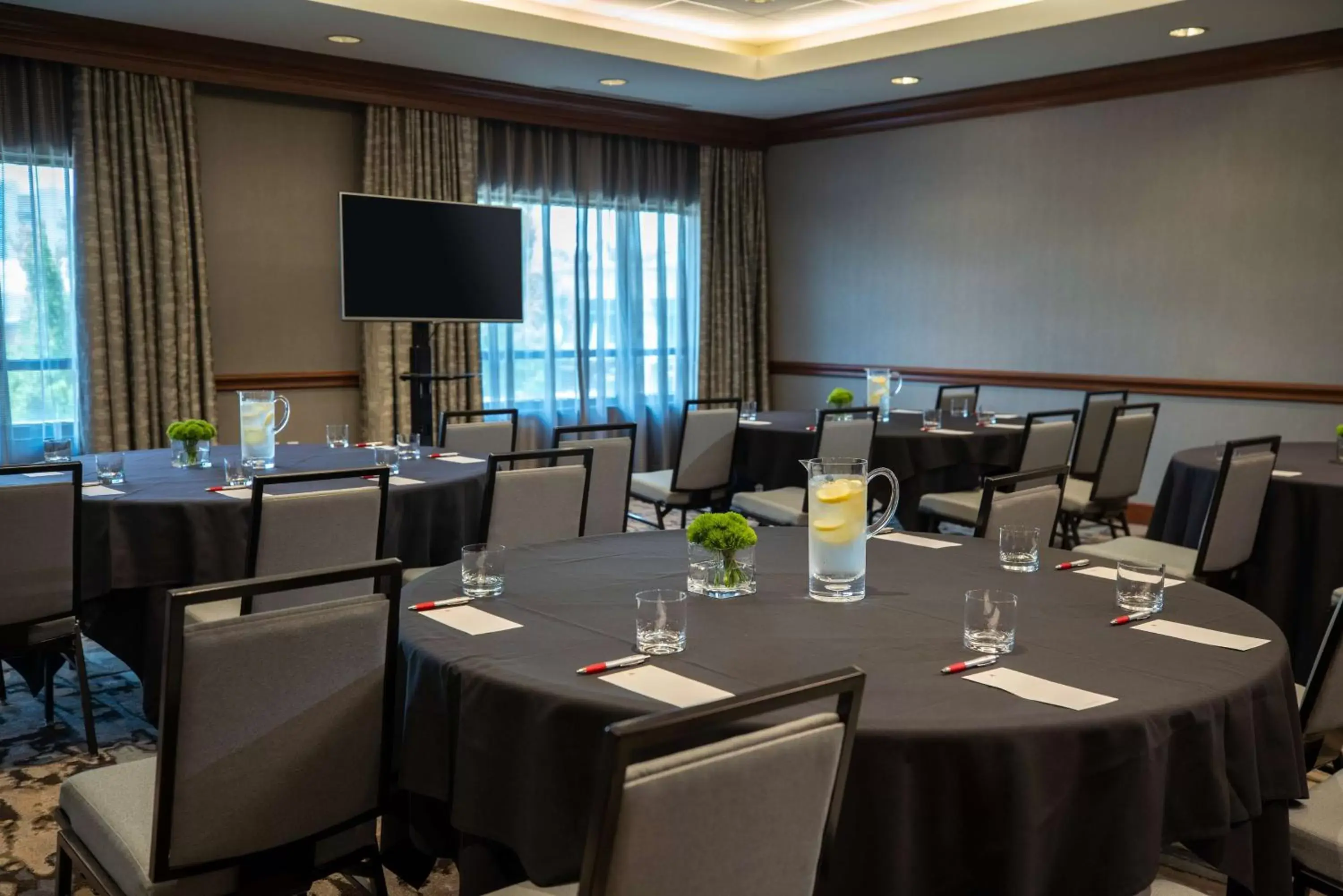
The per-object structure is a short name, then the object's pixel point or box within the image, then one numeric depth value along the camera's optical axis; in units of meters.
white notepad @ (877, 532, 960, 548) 3.00
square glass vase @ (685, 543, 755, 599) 2.41
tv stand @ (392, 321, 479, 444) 6.74
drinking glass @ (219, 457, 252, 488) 3.88
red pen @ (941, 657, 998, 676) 1.90
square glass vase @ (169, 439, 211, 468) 4.35
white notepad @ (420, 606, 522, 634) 2.17
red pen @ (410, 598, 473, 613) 2.33
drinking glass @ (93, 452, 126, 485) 3.88
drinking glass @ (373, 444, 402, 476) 4.27
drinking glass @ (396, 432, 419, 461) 4.64
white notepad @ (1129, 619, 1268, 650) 2.09
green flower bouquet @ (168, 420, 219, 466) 4.29
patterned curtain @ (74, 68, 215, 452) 6.14
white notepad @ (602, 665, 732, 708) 1.77
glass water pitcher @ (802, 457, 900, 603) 2.31
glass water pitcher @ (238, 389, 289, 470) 4.18
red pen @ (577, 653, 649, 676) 1.90
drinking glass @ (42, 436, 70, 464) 4.11
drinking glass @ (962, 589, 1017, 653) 2.01
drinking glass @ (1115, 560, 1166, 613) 2.29
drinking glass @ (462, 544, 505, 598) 2.44
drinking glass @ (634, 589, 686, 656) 2.01
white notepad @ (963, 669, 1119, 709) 1.76
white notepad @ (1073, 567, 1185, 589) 2.64
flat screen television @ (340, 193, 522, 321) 6.47
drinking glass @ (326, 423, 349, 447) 4.84
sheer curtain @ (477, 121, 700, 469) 8.03
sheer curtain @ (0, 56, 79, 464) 5.98
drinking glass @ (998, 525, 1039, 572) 2.66
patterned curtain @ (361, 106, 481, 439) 7.19
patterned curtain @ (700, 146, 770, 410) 9.04
